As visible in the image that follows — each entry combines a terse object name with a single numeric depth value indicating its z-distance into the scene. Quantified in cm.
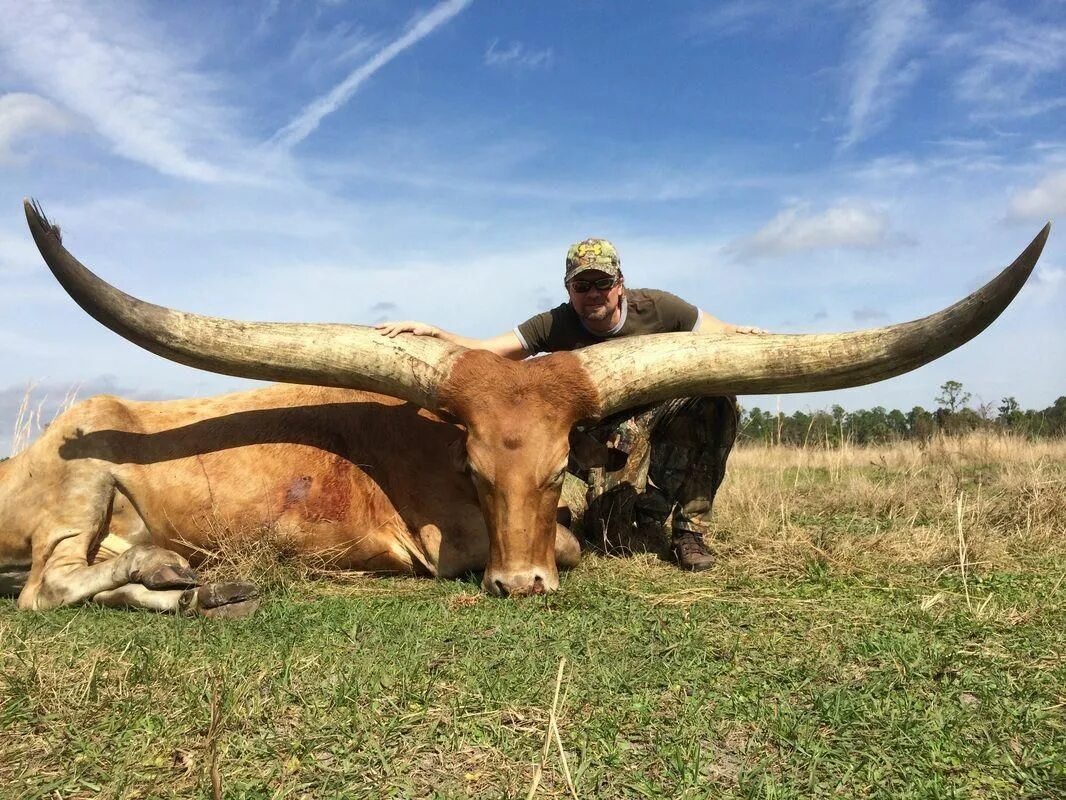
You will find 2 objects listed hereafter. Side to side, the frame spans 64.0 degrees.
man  569
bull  450
